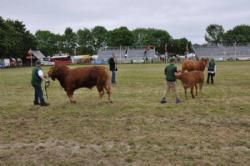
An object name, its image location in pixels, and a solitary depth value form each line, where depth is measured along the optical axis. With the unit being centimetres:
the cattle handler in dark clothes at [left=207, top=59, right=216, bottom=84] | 2258
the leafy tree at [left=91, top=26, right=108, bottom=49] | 14125
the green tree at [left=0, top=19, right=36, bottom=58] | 7769
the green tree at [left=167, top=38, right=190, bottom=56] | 12756
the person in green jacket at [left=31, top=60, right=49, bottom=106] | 1509
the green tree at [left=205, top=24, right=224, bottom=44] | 14612
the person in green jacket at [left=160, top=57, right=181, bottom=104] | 1516
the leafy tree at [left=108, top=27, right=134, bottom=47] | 13538
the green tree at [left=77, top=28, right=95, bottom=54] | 13962
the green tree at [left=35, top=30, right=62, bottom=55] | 13438
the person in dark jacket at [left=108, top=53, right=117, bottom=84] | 2352
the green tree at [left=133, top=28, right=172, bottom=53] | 14012
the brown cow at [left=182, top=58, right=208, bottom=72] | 2148
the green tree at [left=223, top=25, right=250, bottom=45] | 13650
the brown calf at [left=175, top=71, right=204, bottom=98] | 1633
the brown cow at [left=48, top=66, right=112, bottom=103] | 1523
